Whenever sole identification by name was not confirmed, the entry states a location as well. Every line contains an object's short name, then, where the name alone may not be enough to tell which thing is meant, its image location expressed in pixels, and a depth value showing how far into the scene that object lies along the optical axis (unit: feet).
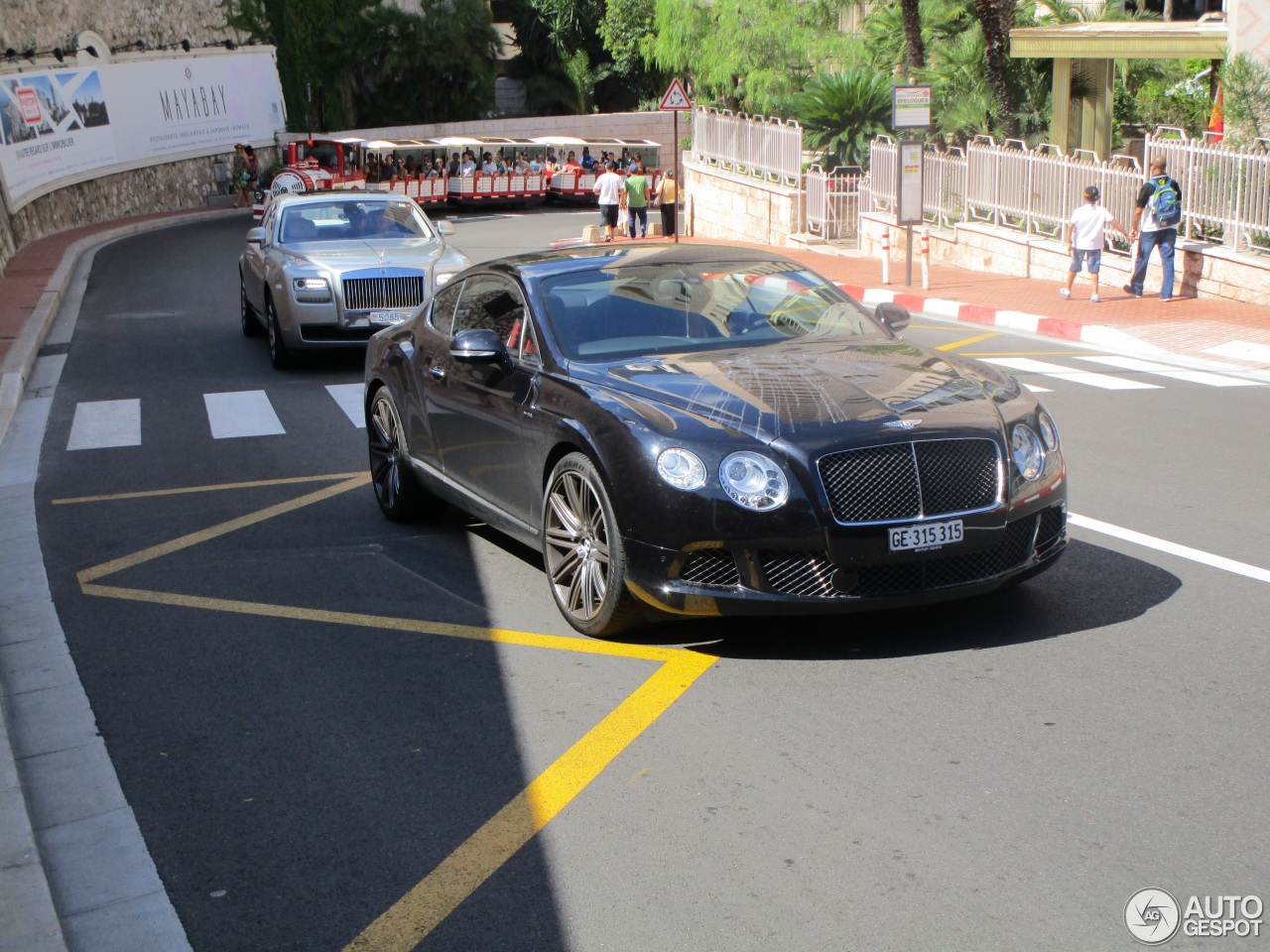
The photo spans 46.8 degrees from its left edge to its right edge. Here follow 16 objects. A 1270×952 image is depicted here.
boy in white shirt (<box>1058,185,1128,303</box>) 60.44
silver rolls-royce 48.75
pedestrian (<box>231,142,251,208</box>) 157.89
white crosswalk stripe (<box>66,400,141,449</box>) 39.01
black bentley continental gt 18.33
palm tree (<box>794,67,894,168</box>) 101.30
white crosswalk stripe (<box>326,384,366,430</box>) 41.32
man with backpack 58.23
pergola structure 78.69
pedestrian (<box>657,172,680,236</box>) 106.93
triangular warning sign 95.66
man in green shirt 103.24
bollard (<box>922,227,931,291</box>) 68.08
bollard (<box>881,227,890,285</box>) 71.31
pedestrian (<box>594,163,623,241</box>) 105.60
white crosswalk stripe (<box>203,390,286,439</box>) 39.55
